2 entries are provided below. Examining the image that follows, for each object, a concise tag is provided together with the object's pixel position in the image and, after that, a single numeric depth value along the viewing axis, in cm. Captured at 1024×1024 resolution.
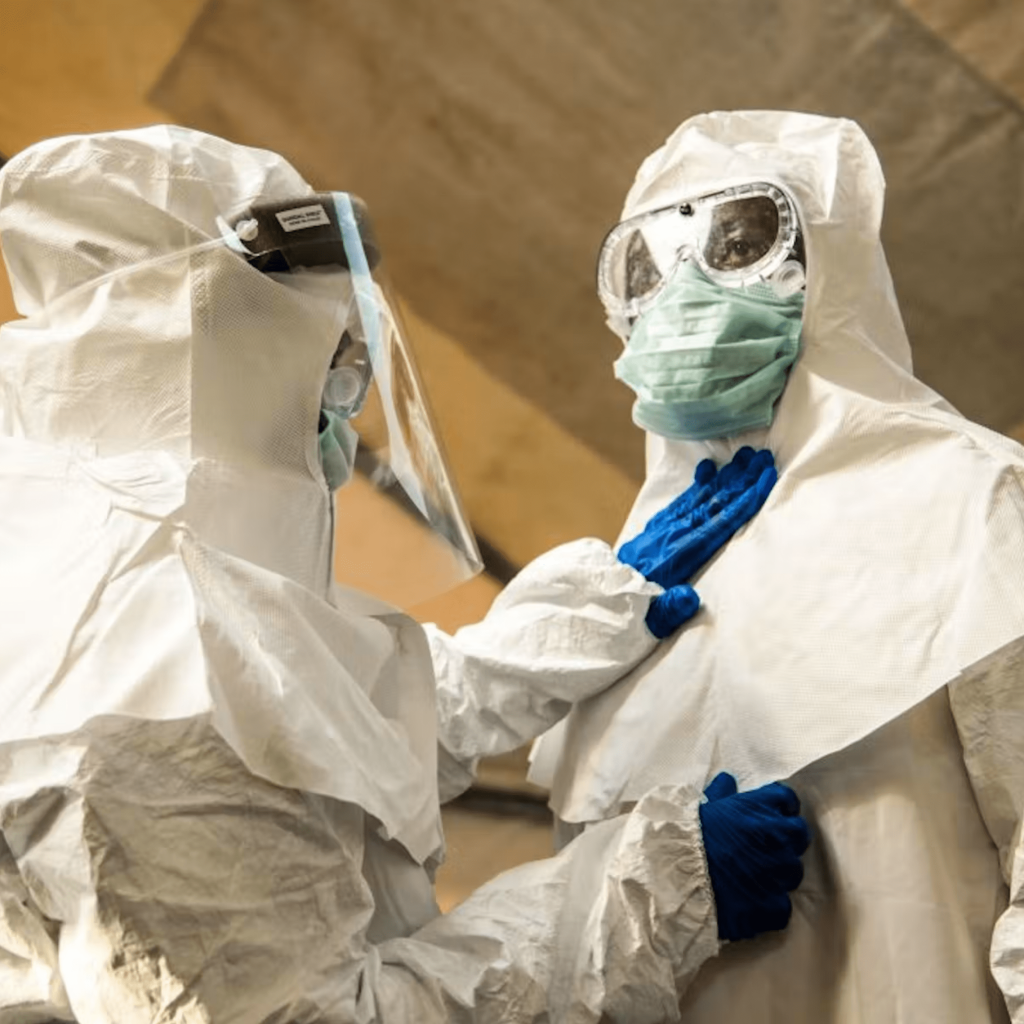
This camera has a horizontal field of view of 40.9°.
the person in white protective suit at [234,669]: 108
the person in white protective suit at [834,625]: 140
